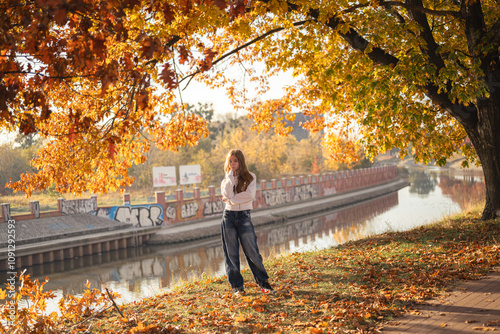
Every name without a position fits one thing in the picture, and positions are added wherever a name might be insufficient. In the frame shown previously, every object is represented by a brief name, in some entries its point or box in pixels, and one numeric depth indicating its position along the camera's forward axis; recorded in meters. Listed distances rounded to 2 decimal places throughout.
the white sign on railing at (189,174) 36.69
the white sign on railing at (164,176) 34.72
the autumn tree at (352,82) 7.08
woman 5.76
